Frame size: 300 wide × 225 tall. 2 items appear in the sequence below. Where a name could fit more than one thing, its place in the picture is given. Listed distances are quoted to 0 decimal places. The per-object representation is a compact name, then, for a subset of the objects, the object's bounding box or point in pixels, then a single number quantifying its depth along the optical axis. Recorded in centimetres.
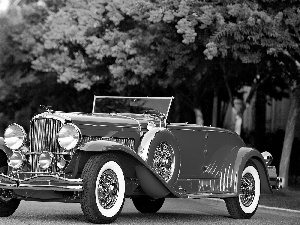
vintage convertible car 1153
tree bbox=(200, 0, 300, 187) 2041
